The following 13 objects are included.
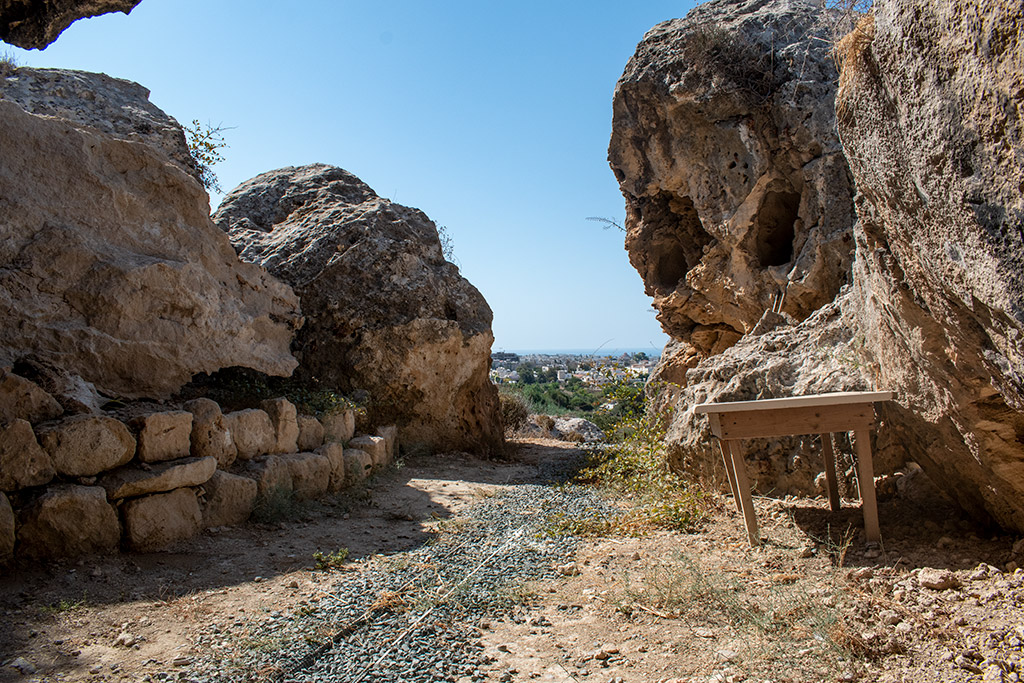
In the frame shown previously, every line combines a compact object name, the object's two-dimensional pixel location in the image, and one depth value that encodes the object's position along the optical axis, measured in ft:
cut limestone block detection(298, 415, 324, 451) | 20.21
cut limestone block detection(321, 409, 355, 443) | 21.94
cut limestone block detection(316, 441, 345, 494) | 20.04
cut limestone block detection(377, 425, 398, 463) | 25.11
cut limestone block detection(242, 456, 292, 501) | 17.15
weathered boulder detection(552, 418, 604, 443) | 44.51
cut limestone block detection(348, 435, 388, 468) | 22.54
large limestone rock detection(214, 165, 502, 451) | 26.96
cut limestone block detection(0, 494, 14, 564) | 12.00
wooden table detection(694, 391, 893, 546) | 12.26
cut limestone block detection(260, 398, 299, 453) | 19.06
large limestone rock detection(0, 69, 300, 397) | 16.33
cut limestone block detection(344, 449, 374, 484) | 20.74
